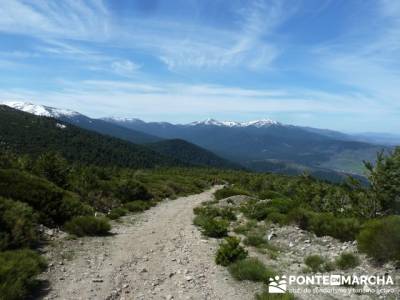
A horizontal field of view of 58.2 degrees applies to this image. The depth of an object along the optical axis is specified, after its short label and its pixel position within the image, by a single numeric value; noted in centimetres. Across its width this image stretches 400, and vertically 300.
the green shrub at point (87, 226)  1585
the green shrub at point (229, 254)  1292
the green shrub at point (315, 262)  1228
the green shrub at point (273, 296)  916
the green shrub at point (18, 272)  865
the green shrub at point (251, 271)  1102
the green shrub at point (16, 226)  1196
